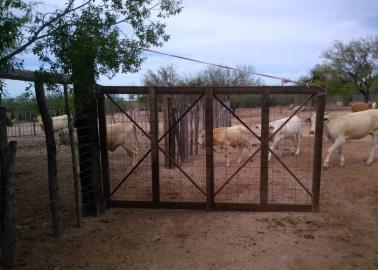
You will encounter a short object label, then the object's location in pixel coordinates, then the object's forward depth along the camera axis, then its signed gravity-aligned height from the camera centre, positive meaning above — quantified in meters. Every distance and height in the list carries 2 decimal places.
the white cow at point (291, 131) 13.93 -1.19
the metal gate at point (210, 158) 7.28 -1.07
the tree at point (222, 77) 37.34 +1.57
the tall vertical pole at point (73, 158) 5.97 -0.87
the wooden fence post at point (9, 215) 5.07 -1.33
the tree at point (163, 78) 34.59 +1.51
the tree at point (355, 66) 46.41 +2.92
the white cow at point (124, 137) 11.41 -1.06
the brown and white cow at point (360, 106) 26.48 -0.83
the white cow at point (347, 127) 11.96 -0.95
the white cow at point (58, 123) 16.56 -0.95
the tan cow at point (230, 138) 12.84 -1.28
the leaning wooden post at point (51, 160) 5.80 -0.84
